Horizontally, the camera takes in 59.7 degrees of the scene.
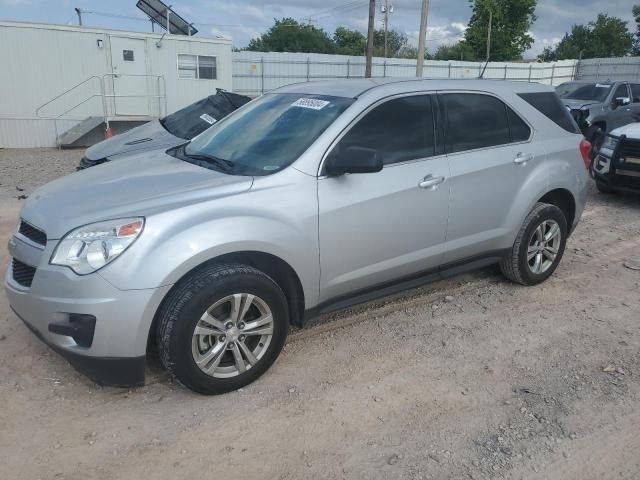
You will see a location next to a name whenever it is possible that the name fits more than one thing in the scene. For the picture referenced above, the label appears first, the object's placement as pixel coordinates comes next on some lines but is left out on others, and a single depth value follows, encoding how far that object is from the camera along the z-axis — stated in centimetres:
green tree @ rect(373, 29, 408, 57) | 7306
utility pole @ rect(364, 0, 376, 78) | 2384
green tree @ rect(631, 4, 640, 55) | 6166
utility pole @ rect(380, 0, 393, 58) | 5152
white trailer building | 1435
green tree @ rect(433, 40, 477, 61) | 5086
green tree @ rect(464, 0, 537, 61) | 4400
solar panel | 1742
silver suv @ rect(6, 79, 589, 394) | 290
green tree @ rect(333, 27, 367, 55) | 6166
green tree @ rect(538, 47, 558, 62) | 7449
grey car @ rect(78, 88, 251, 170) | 730
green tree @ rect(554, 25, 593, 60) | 6638
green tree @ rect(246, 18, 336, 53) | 5528
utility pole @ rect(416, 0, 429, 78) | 1972
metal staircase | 1502
